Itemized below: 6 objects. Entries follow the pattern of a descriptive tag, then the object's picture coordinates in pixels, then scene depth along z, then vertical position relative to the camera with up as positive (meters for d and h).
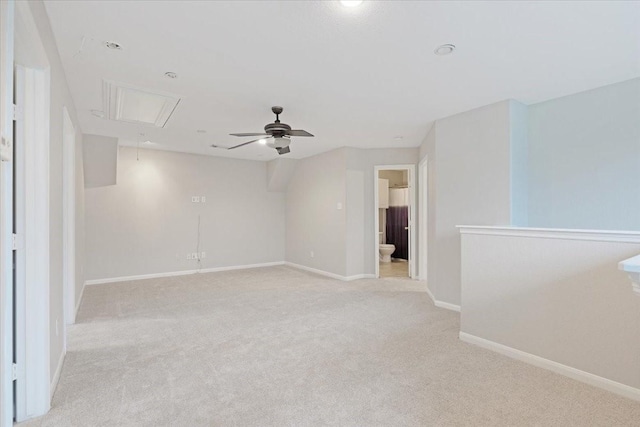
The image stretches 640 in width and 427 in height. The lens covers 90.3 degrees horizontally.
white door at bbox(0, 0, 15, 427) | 1.25 +0.06
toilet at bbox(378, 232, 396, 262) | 7.82 -0.95
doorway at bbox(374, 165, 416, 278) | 7.92 -0.18
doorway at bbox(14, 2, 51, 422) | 1.95 -0.16
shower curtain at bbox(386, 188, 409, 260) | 8.31 -0.23
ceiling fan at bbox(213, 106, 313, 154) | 3.67 +0.92
